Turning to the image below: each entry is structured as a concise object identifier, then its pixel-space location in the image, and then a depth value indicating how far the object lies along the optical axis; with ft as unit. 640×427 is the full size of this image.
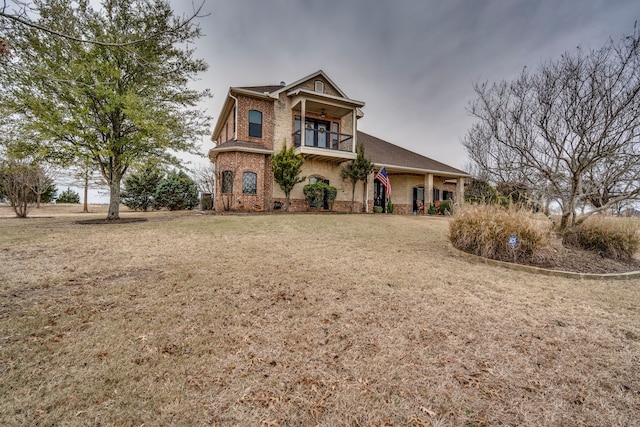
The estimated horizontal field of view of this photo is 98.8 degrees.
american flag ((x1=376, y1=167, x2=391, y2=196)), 55.11
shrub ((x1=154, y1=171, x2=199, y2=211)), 66.39
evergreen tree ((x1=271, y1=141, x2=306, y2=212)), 46.32
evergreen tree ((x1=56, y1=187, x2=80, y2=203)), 94.34
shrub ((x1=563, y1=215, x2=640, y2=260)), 23.47
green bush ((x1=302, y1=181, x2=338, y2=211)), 49.93
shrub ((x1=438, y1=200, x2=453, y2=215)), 62.87
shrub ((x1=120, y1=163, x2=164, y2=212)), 67.67
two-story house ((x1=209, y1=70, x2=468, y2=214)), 48.96
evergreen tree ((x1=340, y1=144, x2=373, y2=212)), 54.13
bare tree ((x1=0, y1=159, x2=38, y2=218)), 43.68
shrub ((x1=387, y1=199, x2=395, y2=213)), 61.69
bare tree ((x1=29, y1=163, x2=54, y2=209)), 62.52
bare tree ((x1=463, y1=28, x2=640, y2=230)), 20.08
